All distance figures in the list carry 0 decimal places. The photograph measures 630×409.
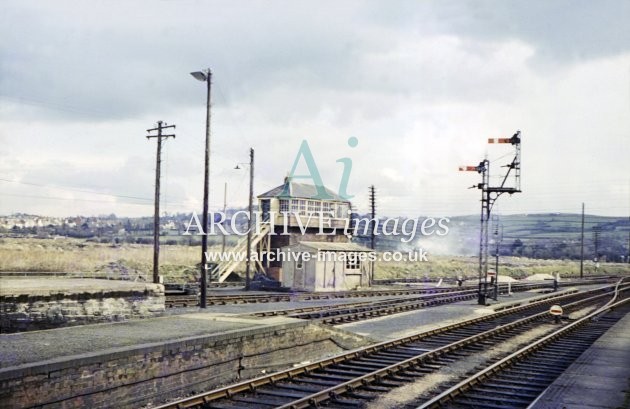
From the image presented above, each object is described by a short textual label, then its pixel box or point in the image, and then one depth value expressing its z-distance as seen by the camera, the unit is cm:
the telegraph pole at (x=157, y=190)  2910
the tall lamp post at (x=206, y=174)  2233
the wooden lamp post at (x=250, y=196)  3694
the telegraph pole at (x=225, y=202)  4909
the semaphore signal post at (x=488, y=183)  3023
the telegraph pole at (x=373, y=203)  5109
